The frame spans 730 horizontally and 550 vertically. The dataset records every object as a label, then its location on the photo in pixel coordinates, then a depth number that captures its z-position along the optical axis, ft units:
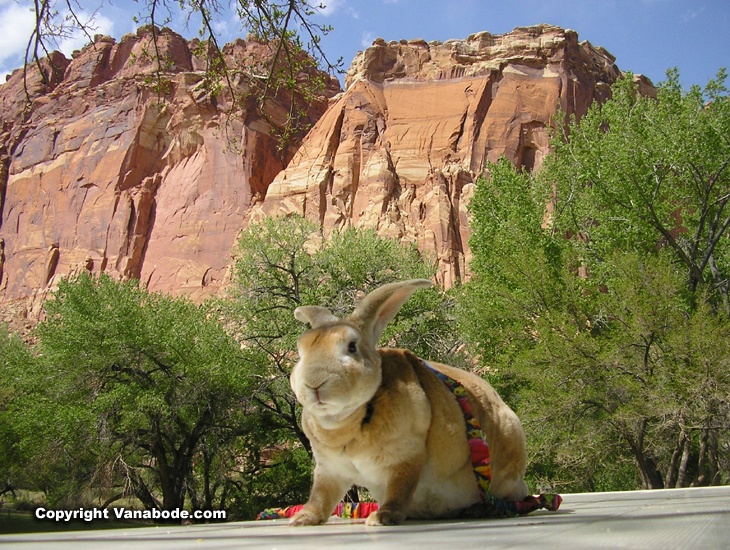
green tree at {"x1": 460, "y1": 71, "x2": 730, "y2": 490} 42.73
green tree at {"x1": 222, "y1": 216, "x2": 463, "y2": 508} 50.16
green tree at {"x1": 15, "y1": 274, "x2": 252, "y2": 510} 46.03
